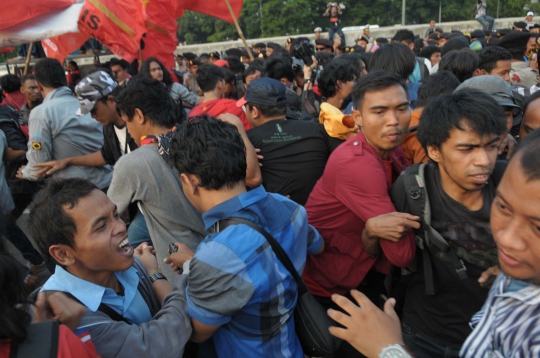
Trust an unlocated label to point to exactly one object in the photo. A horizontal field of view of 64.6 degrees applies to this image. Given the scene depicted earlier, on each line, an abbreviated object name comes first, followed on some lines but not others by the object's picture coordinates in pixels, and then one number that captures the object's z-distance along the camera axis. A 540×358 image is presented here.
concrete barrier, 19.23
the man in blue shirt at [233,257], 1.51
